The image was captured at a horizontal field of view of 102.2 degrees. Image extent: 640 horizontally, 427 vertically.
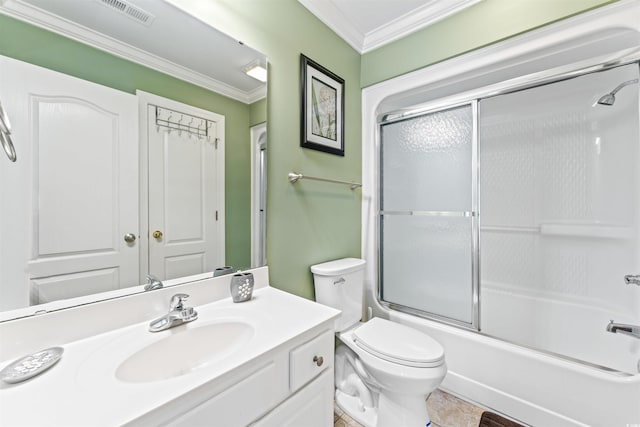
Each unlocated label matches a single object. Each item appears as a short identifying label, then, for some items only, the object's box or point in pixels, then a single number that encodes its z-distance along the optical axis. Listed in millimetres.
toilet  1187
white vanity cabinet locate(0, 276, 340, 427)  533
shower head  1499
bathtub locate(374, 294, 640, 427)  1197
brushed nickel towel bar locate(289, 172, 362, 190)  1434
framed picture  1514
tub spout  1180
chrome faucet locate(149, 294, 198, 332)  872
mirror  724
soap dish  598
